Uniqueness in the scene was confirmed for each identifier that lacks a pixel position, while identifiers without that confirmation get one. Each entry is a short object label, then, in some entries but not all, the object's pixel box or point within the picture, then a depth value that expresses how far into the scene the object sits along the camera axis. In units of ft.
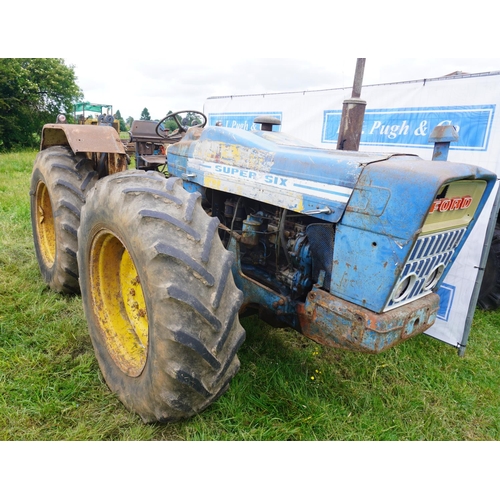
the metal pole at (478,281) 11.18
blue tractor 5.92
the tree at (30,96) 54.80
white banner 11.36
